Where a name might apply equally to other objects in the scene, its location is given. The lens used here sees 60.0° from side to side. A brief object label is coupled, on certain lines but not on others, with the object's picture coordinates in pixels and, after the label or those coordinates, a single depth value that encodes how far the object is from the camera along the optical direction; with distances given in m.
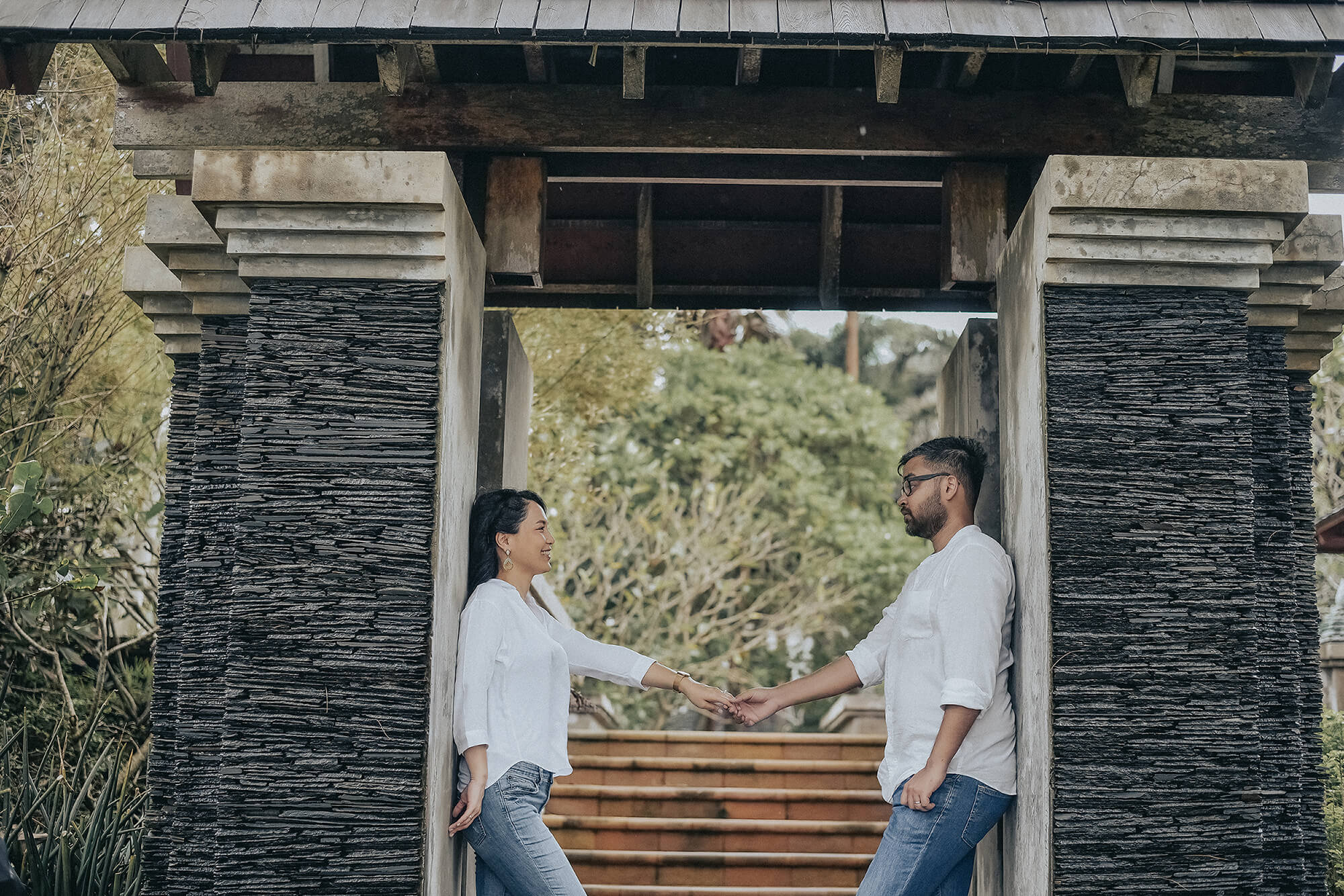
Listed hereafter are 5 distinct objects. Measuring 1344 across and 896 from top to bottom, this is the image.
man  3.10
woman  3.14
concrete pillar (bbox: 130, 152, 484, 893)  2.91
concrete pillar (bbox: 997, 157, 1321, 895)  2.94
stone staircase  5.85
